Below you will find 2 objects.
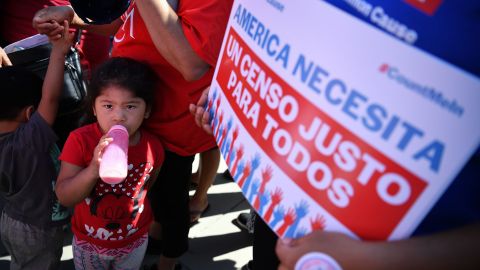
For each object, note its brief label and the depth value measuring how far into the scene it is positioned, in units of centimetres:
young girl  132
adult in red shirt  114
